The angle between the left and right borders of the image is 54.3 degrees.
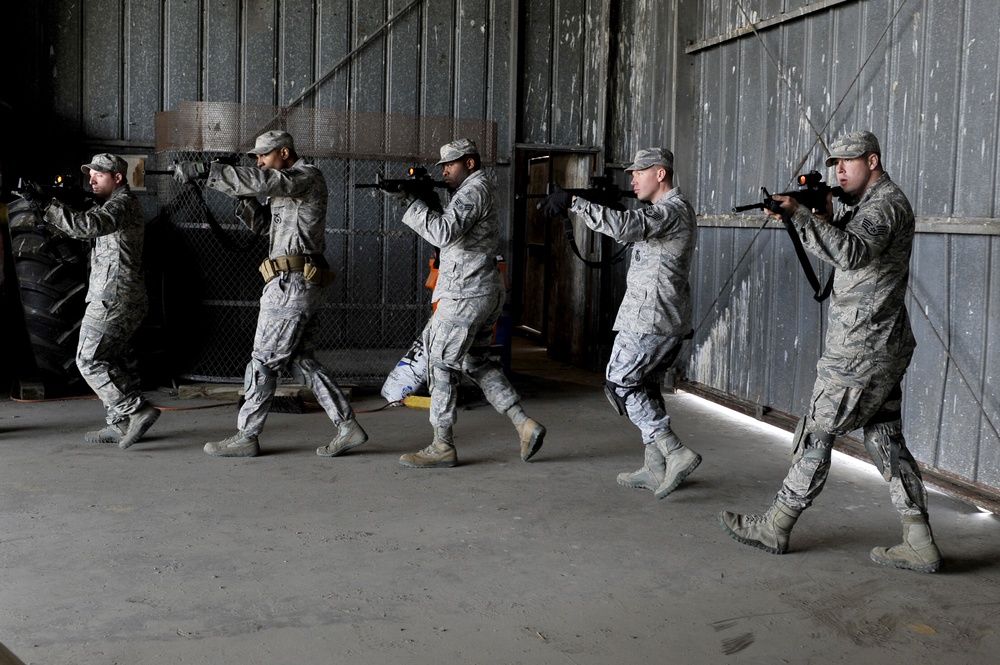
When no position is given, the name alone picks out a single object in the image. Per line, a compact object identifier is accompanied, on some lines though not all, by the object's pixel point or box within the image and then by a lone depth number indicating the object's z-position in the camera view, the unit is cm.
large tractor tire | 767
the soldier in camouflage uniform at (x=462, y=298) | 585
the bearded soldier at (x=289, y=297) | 604
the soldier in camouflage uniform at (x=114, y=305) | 629
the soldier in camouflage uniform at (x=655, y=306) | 534
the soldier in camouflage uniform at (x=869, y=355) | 427
